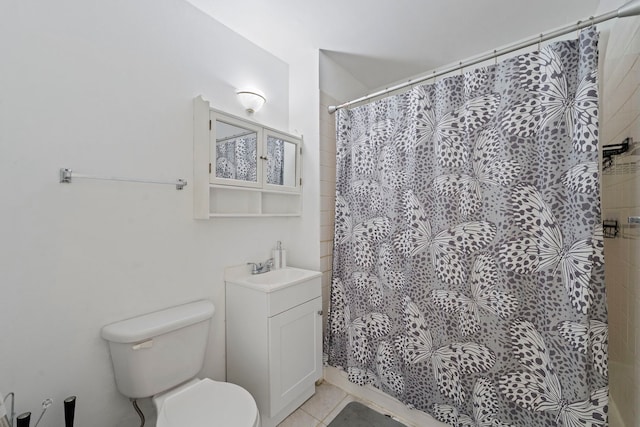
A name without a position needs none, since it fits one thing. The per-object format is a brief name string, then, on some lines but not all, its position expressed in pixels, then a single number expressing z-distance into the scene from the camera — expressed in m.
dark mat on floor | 1.60
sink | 1.60
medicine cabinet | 1.53
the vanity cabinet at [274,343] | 1.49
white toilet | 1.09
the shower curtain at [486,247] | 1.10
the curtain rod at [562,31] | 0.99
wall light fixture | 1.77
